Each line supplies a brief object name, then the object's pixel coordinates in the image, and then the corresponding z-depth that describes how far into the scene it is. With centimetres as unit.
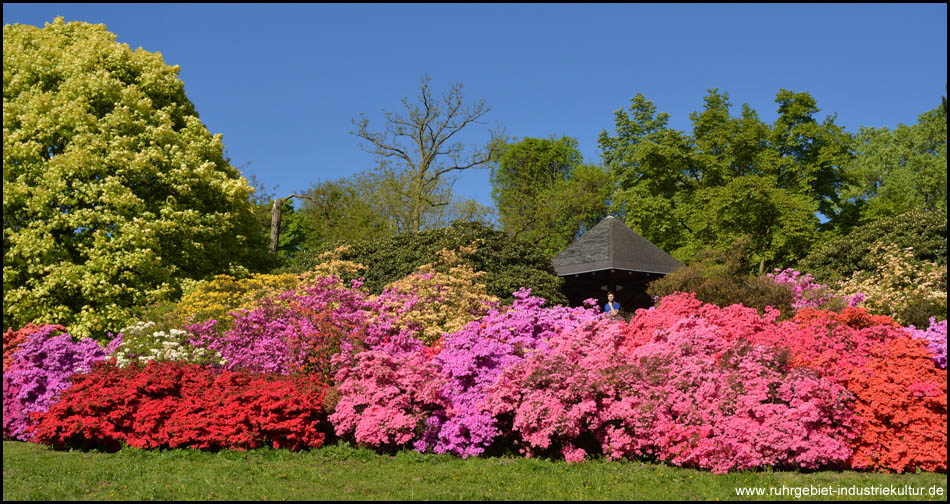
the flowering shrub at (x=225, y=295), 1223
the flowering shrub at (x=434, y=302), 1124
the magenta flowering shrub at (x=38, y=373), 1003
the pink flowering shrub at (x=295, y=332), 1045
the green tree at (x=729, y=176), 2658
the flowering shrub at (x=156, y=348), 1078
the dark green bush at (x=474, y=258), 1400
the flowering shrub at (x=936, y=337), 855
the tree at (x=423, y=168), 2698
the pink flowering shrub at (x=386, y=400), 856
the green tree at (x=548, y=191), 2925
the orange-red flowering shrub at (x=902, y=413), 760
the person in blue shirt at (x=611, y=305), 1538
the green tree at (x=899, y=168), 2912
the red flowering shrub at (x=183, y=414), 870
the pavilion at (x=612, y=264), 1975
